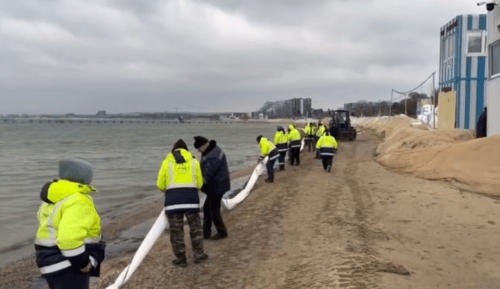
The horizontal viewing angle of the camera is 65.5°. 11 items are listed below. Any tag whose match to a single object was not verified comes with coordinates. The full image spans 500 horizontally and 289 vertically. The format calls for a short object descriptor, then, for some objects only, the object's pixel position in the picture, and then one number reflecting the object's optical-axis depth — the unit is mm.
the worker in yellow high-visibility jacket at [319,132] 19562
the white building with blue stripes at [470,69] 20047
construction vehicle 29516
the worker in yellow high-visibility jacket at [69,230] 2758
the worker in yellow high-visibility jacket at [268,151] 11969
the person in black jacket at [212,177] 6145
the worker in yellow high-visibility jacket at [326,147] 13781
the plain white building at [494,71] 12703
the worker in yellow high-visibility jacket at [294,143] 15359
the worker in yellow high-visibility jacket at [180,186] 5113
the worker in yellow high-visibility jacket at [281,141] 14398
